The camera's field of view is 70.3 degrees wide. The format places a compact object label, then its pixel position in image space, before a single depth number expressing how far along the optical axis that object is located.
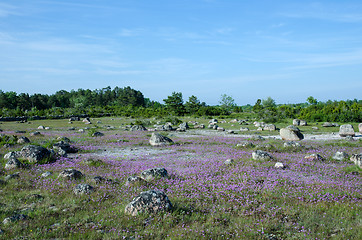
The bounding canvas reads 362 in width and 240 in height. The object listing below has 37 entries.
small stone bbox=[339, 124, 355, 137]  27.26
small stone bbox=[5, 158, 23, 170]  11.50
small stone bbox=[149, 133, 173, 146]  22.00
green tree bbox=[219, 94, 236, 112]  110.44
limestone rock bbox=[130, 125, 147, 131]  36.86
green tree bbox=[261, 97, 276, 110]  94.97
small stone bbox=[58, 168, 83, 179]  10.07
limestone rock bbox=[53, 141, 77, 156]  16.96
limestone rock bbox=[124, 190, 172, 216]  6.63
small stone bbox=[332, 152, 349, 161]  14.39
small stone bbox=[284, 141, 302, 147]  19.17
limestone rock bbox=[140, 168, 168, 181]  10.12
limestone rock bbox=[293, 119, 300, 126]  43.75
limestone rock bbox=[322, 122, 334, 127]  39.44
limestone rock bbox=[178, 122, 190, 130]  39.16
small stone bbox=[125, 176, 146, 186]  9.35
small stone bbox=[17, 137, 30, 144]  19.64
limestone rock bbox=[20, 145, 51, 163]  13.26
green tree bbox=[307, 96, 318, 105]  129.50
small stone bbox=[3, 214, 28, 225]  6.03
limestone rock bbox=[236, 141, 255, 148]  19.23
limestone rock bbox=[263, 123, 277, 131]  37.00
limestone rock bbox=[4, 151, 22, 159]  13.63
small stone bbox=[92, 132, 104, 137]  28.32
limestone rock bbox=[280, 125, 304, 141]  25.56
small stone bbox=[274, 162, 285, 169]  12.23
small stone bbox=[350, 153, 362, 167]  12.46
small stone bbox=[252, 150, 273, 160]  14.10
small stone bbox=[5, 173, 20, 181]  9.72
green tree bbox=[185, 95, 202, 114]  84.88
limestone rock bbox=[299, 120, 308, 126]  43.36
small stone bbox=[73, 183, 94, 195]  8.23
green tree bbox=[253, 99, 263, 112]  90.43
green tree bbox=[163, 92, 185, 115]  78.94
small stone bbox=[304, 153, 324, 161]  14.36
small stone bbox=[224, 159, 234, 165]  13.28
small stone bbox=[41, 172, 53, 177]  10.54
